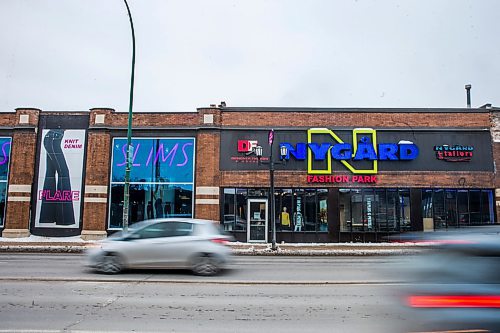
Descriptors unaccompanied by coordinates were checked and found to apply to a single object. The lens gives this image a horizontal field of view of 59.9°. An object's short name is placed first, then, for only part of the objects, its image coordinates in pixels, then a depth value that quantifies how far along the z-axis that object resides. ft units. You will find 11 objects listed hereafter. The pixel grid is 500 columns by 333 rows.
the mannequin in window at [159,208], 75.00
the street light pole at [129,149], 57.40
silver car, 37.50
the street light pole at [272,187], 60.64
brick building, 73.97
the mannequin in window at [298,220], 74.02
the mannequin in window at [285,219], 73.92
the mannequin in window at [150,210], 75.10
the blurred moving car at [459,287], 12.20
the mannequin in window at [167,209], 74.82
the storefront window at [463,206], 73.85
